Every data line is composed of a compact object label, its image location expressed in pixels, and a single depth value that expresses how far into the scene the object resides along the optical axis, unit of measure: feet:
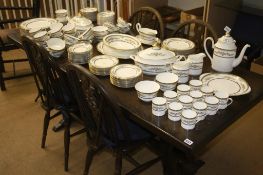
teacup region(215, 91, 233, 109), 4.35
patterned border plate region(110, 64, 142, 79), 4.97
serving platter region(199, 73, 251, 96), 4.79
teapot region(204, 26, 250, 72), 5.13
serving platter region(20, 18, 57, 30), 7.35
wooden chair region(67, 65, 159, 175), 4.52
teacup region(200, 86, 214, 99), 4.48
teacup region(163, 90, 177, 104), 4.39
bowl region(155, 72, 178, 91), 4.75
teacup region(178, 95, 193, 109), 4.27
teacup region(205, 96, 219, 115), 4.24
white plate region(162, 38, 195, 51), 5.91
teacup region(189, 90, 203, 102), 4.40
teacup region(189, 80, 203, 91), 4.68
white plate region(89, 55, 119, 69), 5.37
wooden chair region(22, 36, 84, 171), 5.71
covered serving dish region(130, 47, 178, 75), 5.17
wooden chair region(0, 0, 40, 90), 9.35
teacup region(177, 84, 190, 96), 4.53
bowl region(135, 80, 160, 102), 4.54
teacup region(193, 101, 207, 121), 4.16
